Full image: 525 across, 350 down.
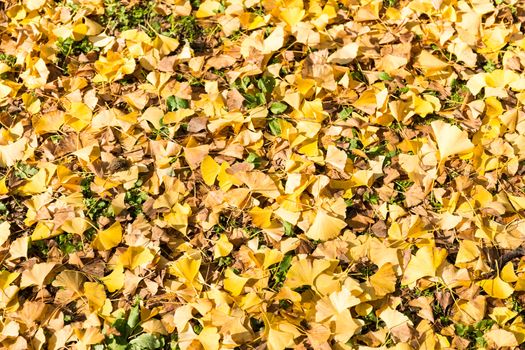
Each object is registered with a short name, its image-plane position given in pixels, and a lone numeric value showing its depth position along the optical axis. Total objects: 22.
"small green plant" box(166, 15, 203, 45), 1.89
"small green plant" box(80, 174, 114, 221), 1.68
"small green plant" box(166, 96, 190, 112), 1.78
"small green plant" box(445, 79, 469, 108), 1.80
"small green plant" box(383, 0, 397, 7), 1.94
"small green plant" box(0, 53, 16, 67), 1.86
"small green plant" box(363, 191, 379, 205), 1.70
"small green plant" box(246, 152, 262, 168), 1.72
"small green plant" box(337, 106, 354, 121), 1.77
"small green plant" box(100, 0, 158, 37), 1.91
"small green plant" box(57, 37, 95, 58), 1.87
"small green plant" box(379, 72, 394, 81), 1.82
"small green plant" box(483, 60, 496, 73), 1.84
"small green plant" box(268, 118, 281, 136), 1.76
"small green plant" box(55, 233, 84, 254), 1.66
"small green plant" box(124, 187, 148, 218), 1.69
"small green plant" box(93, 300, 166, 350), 1.57
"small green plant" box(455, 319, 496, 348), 1.59
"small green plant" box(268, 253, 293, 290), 1.63
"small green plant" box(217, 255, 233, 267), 1.65
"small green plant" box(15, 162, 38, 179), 1.72
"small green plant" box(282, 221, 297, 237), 1.66
